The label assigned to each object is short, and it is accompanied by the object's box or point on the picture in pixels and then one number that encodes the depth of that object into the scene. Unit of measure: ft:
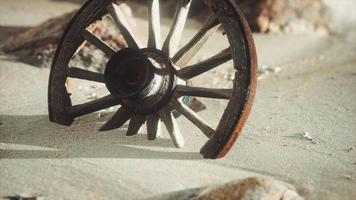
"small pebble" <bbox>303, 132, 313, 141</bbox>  10.72
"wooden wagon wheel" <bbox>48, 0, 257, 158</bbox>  8.76
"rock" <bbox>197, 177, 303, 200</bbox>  6.95
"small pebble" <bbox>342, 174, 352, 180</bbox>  8.68
